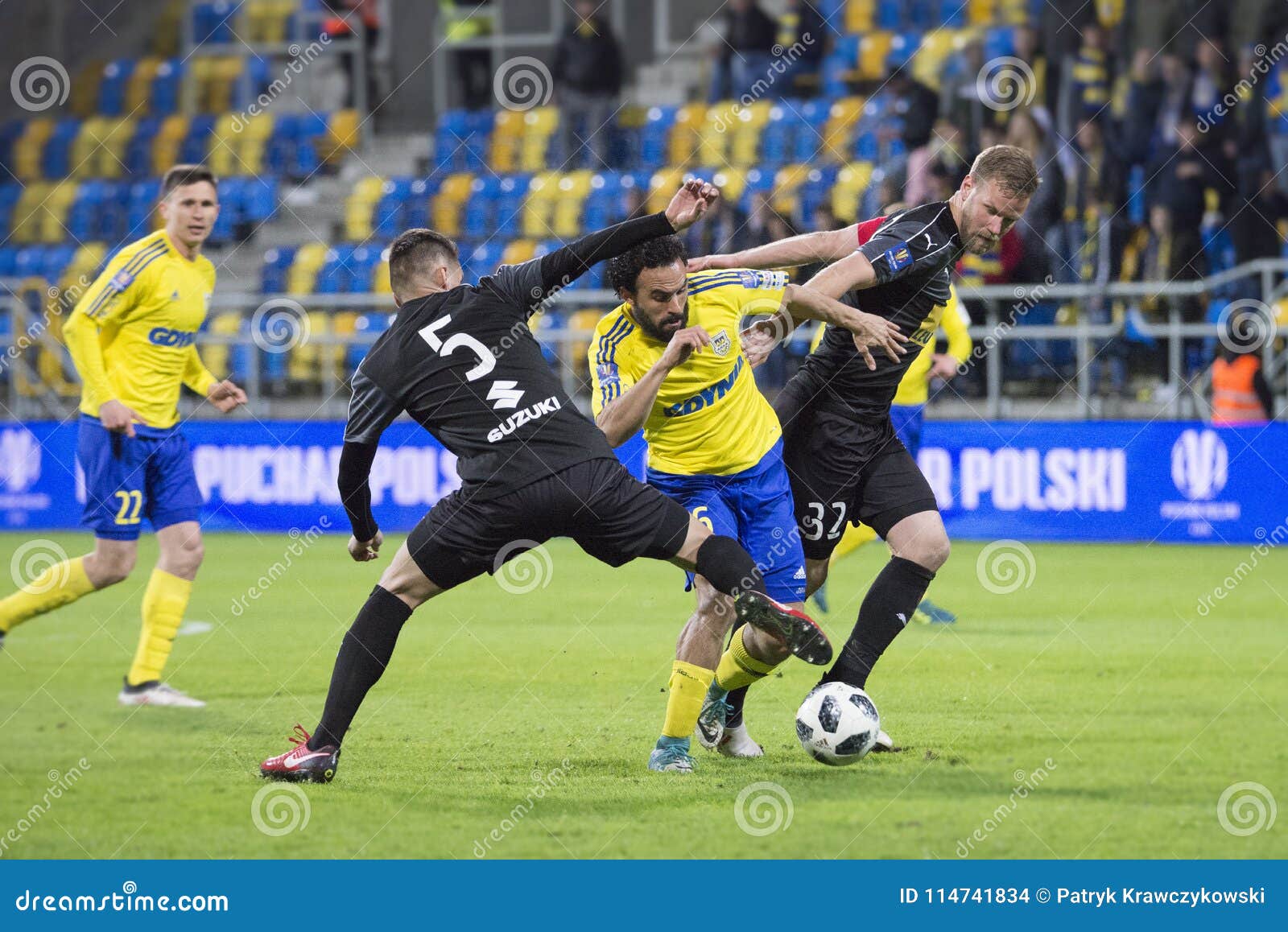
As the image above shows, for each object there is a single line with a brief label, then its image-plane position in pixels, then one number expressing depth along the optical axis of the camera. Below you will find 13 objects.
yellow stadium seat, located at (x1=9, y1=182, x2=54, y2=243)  23.05
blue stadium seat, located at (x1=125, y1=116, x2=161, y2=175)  22.86
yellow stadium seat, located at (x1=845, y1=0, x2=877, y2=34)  19.89
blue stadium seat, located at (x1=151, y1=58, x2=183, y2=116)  23.77
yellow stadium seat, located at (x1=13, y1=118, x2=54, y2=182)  23.67
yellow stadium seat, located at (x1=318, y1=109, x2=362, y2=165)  22.30
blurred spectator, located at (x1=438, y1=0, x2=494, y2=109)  22.59
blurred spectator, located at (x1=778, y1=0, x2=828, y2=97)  18.88
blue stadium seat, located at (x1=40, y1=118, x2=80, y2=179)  23.44
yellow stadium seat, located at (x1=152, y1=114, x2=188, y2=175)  22.61
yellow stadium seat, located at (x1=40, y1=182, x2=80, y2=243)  22.62
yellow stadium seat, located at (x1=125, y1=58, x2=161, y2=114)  23.83
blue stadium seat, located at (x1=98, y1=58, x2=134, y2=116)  23.95
